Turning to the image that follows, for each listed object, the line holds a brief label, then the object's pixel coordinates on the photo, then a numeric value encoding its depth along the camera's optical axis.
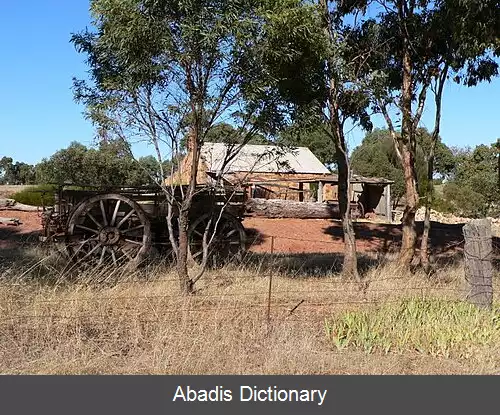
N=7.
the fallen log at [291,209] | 19.95
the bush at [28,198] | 24.42
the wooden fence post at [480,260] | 6.29
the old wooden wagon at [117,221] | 10.85
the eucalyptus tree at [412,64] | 10.31
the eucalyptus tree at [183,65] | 6.50
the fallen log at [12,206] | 19.16
